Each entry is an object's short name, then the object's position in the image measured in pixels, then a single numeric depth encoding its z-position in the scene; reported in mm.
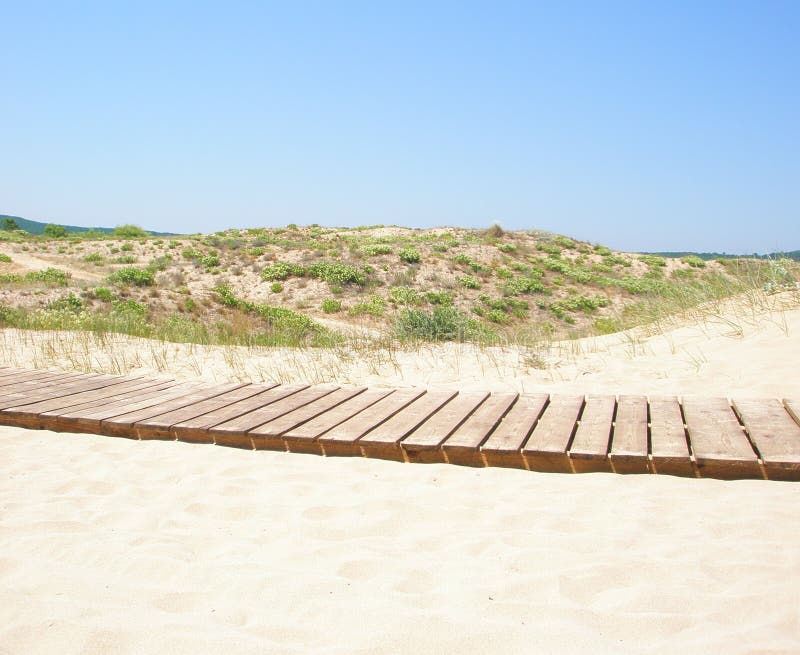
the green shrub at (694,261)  29664
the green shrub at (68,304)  14266
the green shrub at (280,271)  22734
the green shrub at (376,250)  25453
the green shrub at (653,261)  28812
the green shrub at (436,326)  8570
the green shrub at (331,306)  20000
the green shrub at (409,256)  24875
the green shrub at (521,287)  22609
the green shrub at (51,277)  17375
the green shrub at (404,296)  20750
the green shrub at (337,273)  22344
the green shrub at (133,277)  18769
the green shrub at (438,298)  20967
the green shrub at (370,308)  19578
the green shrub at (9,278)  16678
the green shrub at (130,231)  40688
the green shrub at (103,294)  16609
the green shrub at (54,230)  38312
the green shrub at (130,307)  15156
